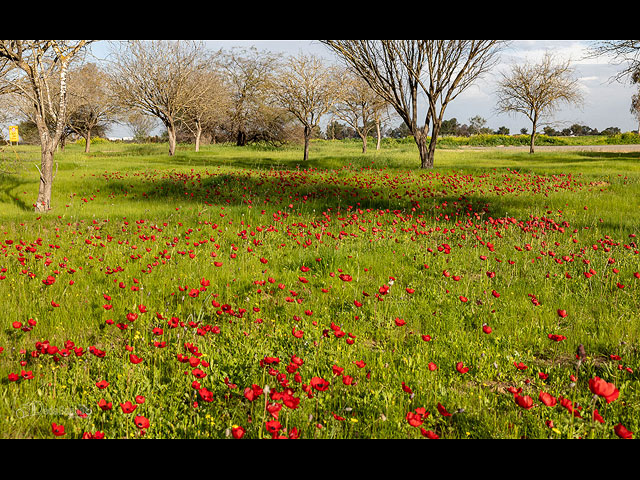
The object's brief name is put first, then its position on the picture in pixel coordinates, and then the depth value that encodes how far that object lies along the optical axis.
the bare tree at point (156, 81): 25.53
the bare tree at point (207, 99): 29.72
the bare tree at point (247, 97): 40.30
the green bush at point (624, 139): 55.06
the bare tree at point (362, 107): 36.00
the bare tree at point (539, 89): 29.60
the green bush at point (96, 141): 62.17
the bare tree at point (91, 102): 32.22
